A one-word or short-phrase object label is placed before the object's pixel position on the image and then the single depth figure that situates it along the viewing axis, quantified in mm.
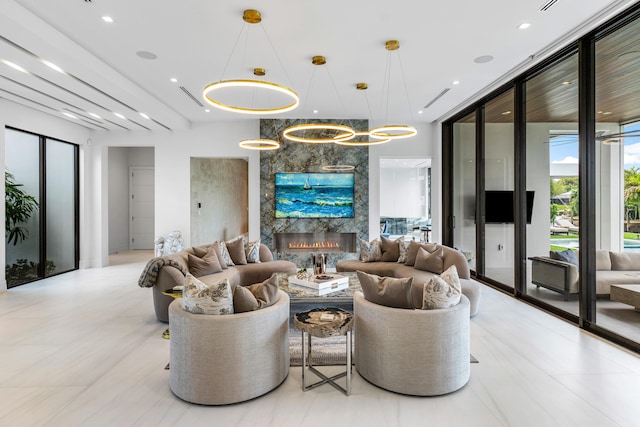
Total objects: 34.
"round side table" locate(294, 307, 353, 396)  2592
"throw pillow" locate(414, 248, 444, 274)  5111
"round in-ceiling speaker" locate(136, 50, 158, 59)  4578
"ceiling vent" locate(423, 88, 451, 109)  6154
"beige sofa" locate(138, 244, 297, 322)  4297
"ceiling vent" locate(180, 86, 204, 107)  6012
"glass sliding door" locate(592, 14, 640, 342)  3512
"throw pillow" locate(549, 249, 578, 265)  4289
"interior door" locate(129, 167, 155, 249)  11164
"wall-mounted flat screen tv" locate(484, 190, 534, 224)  5867
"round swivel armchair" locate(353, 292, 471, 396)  2570
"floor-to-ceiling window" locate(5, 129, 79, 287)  6355
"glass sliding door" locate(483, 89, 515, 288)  5738
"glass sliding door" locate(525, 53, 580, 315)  4297
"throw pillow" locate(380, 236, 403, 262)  6062
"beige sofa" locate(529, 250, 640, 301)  3639
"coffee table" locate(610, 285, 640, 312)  3586
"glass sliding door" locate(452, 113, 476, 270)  6918
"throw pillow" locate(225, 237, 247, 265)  5875
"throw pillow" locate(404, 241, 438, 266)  5531
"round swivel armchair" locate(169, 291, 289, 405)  2480
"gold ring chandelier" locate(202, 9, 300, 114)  3430
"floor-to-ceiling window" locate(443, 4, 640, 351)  3604
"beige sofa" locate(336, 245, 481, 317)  4410
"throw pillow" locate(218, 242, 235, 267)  5649
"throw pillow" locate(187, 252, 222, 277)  4910
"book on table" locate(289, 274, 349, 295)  4250
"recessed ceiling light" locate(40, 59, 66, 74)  4341
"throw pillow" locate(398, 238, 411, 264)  5863
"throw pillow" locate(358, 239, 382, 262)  6133
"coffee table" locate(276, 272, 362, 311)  3990
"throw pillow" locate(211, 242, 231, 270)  5457
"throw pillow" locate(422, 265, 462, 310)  2676
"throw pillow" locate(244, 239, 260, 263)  6043
